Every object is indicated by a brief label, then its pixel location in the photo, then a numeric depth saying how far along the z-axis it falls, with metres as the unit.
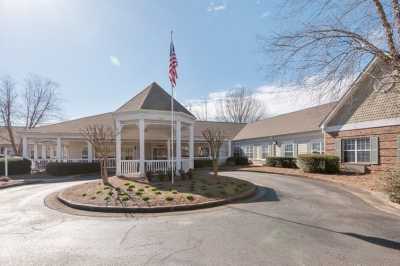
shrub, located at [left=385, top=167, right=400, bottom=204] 8.08
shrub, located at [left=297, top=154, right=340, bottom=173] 15.59
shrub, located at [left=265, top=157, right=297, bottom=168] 20.78
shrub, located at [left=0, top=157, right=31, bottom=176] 20.58
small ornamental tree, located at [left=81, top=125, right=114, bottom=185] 11.46
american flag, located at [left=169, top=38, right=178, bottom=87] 11.69
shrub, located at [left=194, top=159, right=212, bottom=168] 26.02
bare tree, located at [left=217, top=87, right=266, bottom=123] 53.91
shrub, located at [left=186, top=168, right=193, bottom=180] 13.07
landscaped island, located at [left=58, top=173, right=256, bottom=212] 8.15
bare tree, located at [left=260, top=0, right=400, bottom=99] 7.74
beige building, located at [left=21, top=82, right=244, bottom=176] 13.98
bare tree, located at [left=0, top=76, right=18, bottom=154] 35.03
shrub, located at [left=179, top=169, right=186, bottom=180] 12.81
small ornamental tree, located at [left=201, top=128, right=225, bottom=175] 13.61
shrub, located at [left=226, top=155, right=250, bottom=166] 27.69
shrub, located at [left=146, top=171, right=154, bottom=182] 12.11
